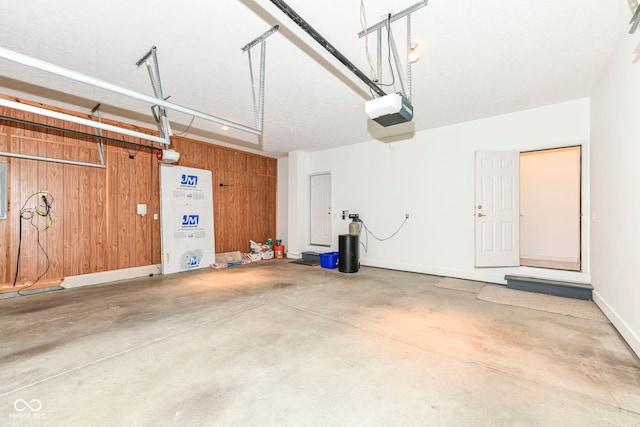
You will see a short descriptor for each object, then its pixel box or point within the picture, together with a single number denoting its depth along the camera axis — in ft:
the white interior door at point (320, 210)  24.13
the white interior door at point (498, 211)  15.35
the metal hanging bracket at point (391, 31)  7.54
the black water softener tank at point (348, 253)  18.53
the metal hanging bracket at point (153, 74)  9.53
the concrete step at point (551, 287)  12.62
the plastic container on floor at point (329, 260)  20.11
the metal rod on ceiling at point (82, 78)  5.51
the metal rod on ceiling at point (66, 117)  7.50
